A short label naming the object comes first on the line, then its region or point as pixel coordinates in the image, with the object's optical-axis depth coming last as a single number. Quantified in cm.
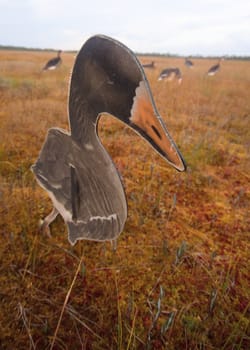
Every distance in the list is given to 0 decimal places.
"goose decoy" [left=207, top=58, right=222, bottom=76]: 938
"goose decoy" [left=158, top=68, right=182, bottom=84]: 773
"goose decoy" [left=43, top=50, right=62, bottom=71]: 810
